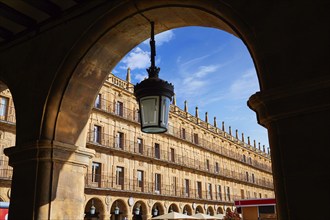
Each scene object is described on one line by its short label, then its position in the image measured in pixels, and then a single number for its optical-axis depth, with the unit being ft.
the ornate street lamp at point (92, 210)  67.72
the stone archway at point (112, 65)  6.97
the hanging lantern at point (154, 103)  9.84
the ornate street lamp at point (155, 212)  85.20
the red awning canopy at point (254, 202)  55.91
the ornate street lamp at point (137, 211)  78.98
